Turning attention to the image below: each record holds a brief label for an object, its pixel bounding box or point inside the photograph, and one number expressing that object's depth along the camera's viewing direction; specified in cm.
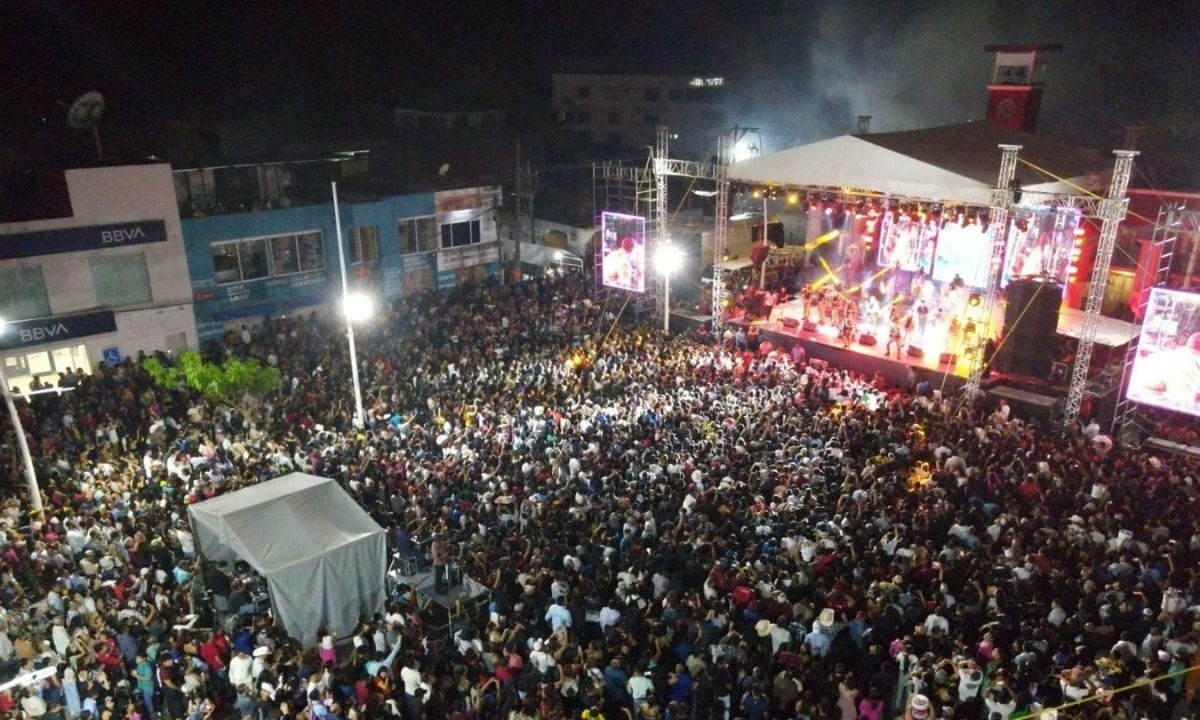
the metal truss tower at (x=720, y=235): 2164
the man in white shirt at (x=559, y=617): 910
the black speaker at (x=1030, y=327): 1759
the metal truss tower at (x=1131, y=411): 1608
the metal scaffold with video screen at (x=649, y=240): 2202
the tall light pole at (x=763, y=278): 2427
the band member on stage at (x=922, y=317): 2050
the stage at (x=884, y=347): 1872
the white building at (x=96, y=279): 1794
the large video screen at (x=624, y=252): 2167
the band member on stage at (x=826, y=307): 2181
